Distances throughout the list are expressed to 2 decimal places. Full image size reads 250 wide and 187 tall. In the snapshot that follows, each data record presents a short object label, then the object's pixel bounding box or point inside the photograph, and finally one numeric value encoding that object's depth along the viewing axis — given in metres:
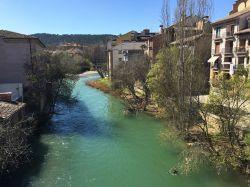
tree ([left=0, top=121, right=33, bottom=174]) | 9.99
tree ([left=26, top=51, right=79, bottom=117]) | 18.97
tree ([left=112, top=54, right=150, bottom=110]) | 24.24
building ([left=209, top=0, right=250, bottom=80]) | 21.63
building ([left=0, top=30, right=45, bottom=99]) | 19.78
